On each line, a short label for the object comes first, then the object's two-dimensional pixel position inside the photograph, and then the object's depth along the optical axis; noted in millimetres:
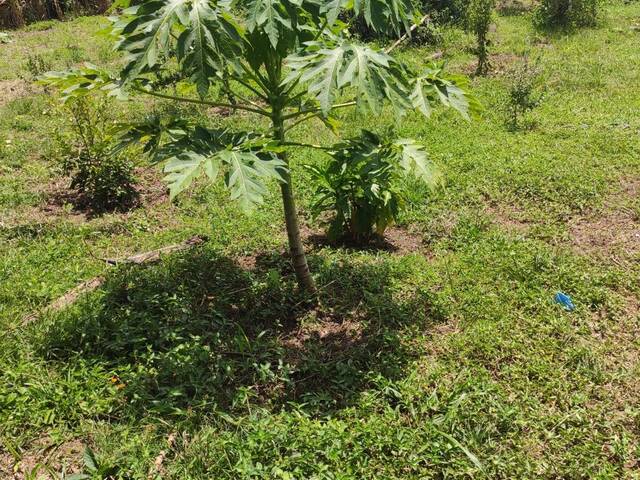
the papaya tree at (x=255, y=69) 2506
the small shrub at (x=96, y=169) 5285
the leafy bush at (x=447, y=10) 11461
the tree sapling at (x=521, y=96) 6879
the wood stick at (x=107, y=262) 3789
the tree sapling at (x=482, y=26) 8688
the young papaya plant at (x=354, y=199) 3768
